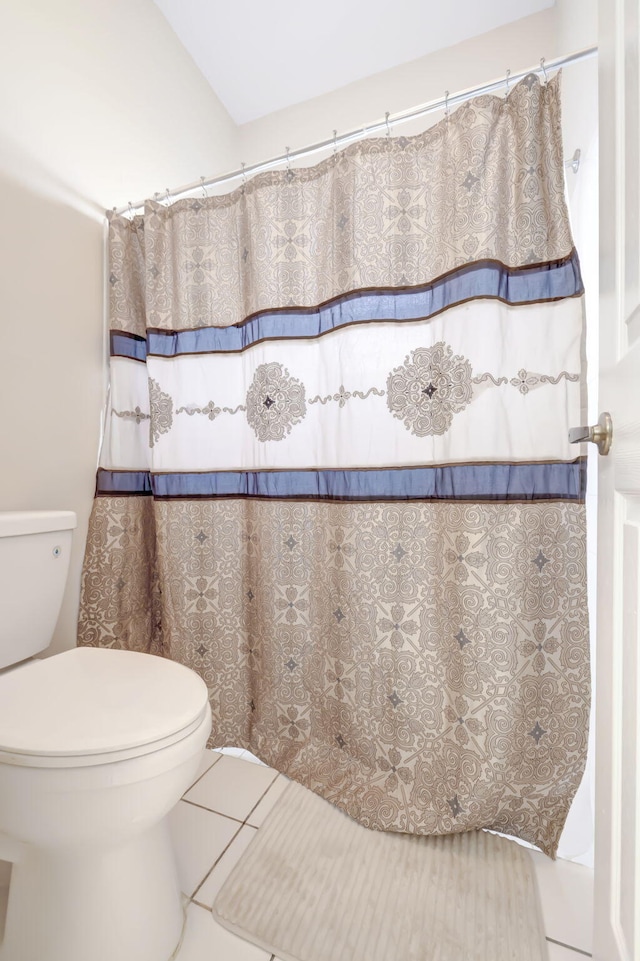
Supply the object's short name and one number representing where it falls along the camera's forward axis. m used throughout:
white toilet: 0.64
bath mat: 0.80
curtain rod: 0.96
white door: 0.52
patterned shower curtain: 0.99
